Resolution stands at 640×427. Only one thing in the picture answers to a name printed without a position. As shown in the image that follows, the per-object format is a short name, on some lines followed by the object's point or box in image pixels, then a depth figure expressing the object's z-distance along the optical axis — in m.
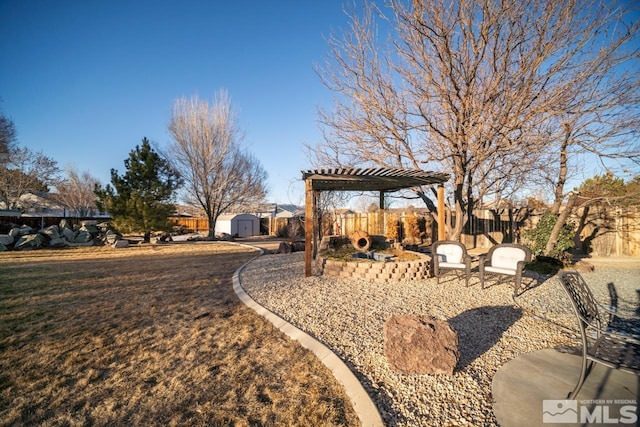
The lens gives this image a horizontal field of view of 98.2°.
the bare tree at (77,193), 30.55
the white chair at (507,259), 4.79
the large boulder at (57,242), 13.70
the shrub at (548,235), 7.44
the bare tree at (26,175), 19.50
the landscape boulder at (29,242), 12.52
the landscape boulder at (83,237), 14.85
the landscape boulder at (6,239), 12.34
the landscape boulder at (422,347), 2.45
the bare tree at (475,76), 5.65
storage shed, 22.95
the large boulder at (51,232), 13.91
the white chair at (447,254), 5.68
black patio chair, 2.06
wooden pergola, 6.20
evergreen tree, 14.22
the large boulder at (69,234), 14.65
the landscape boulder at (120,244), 13.72
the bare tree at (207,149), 17.59
